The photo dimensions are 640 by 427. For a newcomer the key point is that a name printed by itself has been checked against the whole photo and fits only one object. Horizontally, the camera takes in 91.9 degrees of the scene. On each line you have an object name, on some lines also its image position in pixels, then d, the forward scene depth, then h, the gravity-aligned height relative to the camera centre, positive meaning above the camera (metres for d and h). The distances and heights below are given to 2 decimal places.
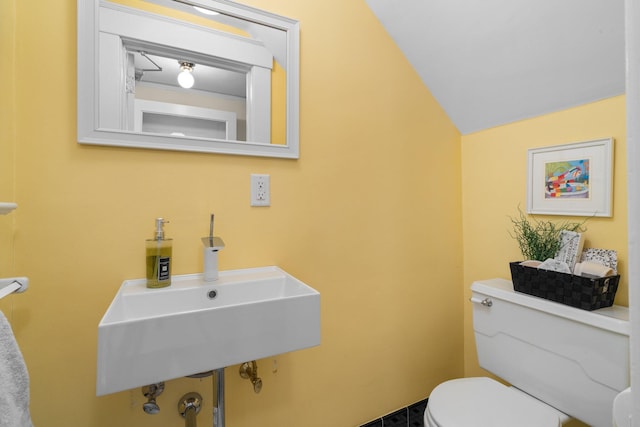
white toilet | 0.93 -0.52
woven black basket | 0.98 -0.25
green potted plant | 1.19 -0.09
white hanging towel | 0.56 -0.32
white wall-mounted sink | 0.67 -0.28
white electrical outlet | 1.14 +0.10
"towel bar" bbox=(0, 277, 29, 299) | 0.74 -0.17
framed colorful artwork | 1.09 +0.14
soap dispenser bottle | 0.94 -0.13
